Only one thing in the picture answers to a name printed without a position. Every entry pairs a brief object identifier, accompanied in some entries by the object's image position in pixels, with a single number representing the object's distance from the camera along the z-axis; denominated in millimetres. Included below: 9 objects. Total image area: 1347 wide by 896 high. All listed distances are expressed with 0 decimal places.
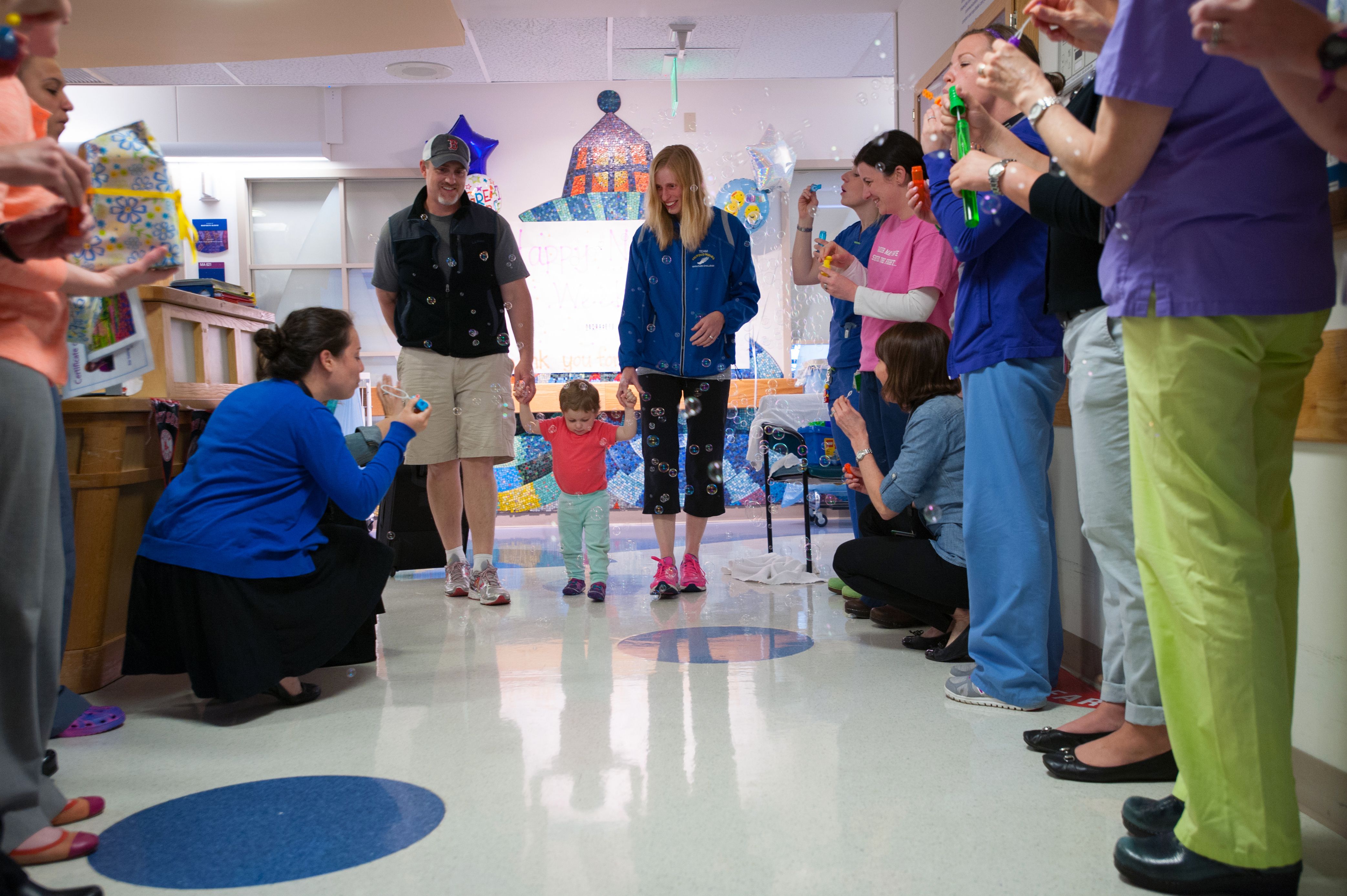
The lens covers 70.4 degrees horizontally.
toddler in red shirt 3766
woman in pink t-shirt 2705
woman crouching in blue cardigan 2107
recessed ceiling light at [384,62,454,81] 6160
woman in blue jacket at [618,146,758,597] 3555
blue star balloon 7059
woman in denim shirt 2539
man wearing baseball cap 3516
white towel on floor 3943
